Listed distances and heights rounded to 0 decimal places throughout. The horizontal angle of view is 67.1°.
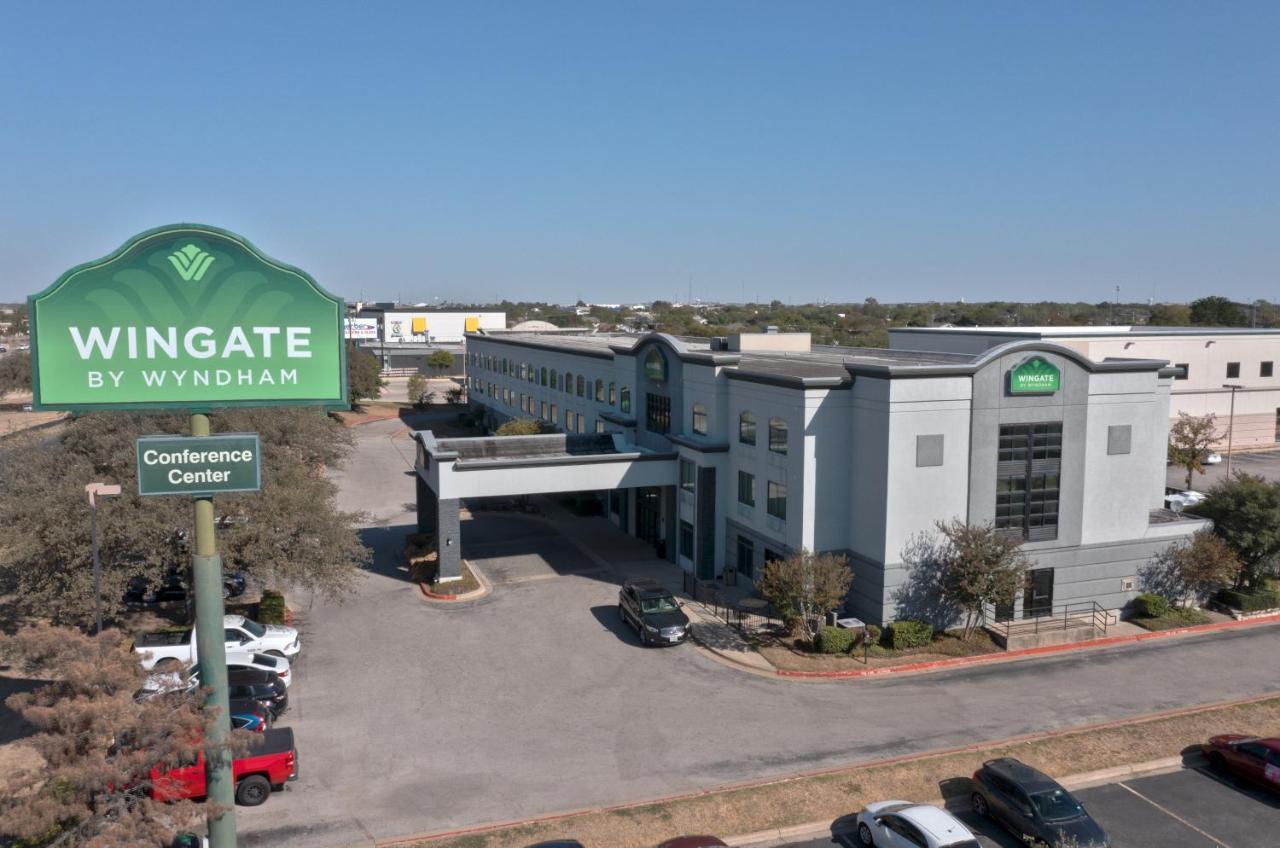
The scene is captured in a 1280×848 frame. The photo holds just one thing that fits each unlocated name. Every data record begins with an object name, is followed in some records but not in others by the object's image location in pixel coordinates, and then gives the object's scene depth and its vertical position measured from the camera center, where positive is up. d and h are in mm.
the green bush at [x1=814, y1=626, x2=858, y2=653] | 29562 -10047
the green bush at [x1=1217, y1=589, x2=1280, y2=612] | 33719 -9977
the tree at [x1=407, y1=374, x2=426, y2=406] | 100562 -8529
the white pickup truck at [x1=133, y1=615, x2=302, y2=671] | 26594 -9569
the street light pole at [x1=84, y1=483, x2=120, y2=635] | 24734 -5566
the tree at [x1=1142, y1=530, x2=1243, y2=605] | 32656 -8744
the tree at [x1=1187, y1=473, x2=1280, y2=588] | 33531 -7204
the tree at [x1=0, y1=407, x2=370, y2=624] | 26406 -6244
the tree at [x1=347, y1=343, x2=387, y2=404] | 94312 -6805
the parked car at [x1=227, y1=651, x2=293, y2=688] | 25950 -9658
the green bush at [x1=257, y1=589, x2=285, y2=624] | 31781 -9971
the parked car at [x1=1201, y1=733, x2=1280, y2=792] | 21125 -9908
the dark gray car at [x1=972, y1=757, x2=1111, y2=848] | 18391 -9735
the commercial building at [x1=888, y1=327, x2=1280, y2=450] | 66625 -3028
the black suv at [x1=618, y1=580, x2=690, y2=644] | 30234 -9737
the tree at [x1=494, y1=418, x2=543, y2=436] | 55916 -6910
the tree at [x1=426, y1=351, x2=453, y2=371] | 129625 -6845
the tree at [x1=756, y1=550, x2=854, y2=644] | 29359 -8402
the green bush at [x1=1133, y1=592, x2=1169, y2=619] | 33062 -9960
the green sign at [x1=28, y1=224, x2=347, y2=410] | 15617 -360
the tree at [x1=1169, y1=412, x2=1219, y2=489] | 56438 -7640
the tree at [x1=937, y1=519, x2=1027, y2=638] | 29469 -7812
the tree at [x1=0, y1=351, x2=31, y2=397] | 98250 -7046
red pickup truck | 19656 -9582
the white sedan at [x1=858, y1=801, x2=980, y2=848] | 17594 -9557
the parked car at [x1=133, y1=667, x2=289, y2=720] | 24312 -9636
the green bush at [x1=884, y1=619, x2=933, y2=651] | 29969 -10001
